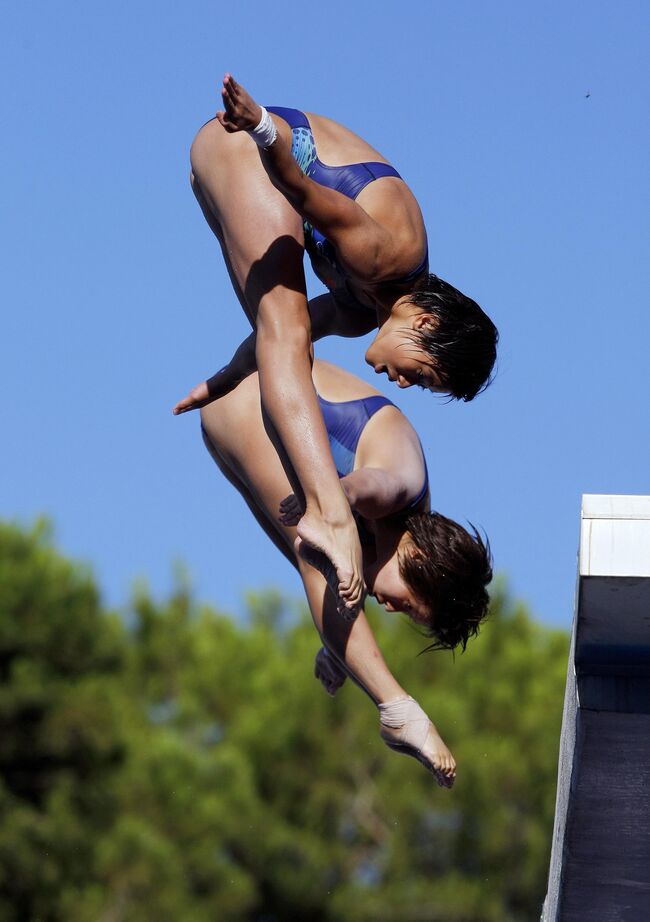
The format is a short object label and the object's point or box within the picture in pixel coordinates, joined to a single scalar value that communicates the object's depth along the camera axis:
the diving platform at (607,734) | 9.27
